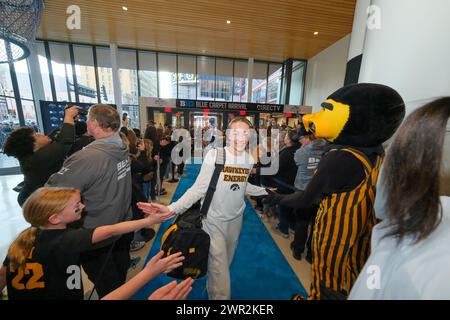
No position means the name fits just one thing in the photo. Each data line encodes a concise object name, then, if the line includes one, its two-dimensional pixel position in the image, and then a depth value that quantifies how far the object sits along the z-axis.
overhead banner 9.48
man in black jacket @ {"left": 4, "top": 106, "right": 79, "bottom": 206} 1.99
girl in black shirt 1.06
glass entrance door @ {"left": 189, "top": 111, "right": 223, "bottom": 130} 10.17
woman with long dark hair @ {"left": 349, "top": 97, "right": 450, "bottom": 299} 0.47
